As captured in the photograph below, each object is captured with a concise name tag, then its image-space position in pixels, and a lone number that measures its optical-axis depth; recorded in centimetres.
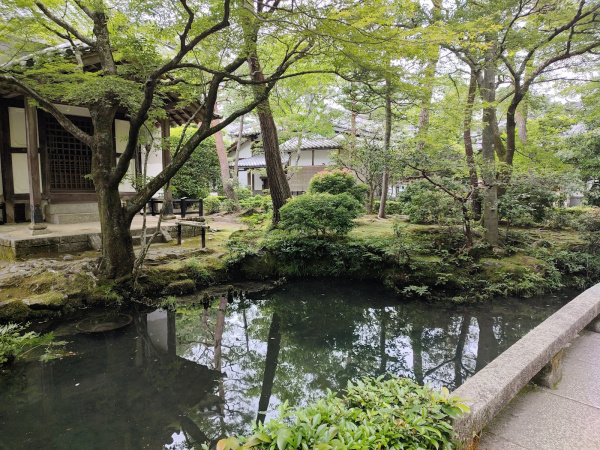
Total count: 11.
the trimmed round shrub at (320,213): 838
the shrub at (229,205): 1512
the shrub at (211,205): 1548
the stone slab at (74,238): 732
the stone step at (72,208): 952
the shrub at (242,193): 1761
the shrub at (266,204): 1415
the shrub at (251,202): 1631
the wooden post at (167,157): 1062
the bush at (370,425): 150
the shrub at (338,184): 1195
